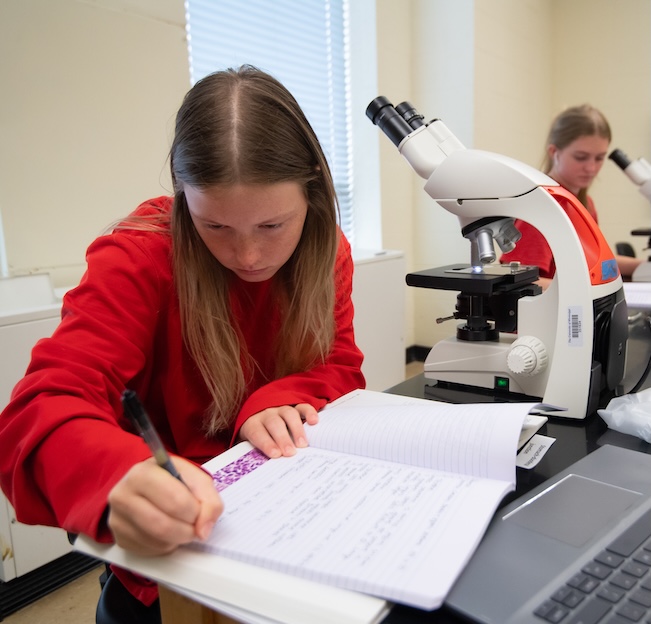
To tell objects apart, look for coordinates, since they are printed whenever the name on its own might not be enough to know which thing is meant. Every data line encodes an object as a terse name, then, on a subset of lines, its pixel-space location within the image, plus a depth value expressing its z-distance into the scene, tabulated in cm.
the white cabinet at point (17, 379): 126
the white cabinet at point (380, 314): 230
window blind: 217
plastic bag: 68
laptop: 38
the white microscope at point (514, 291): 78
